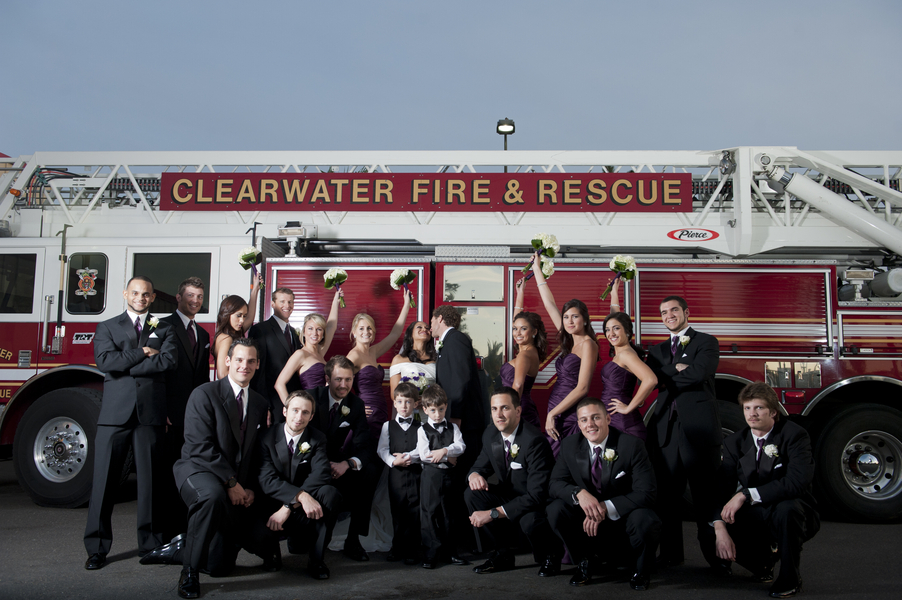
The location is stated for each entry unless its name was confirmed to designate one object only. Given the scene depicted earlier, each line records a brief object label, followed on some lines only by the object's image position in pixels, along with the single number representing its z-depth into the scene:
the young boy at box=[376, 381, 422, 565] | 5.16
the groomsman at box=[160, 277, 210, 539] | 5.32
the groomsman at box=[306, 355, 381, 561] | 5.27
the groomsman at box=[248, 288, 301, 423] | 5.89
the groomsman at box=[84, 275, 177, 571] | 4.97
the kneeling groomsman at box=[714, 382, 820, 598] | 4.30
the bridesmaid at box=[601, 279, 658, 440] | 5.28
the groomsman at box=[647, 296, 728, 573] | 5.05
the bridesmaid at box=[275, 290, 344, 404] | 5.88
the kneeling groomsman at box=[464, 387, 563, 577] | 4.80
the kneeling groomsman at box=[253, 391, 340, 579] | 4.63
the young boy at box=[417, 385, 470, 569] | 5.04
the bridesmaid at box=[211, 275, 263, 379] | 5.94
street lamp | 13.75
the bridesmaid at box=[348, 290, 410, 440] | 6.04
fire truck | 6.73
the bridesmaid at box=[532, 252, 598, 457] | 5.53
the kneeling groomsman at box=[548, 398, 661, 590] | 4.47
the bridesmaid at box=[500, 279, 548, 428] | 5.86
